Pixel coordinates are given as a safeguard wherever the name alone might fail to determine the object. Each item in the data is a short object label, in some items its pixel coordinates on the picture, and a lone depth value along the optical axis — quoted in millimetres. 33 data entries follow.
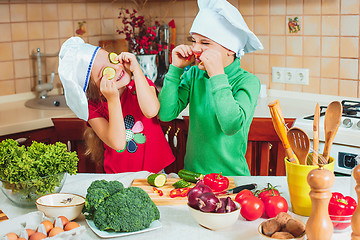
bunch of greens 1306
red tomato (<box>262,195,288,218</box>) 1250
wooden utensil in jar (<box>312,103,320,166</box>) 1221
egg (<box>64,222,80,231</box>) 1151
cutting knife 1383
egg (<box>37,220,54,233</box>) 1139
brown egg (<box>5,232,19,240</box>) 1093
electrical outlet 2834
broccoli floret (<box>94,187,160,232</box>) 1171
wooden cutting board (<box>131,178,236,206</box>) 1379
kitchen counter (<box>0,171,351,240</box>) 1178
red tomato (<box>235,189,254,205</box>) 1261
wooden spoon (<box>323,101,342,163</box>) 1202
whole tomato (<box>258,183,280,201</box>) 1296
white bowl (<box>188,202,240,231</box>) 1162
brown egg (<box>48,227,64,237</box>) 1116
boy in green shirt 1597
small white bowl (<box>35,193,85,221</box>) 1247
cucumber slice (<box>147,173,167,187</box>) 1467
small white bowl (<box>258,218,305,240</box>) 1057
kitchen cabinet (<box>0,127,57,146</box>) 2484
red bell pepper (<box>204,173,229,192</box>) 1422
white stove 2150
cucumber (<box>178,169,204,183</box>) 1490
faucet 3066
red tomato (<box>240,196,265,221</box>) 1229
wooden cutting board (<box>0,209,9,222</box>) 1300
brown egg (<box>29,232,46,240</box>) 1095
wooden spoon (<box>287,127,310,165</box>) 1177
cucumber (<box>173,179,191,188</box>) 1444
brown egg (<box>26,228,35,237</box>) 1118
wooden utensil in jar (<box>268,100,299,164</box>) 1265
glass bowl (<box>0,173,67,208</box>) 1328
